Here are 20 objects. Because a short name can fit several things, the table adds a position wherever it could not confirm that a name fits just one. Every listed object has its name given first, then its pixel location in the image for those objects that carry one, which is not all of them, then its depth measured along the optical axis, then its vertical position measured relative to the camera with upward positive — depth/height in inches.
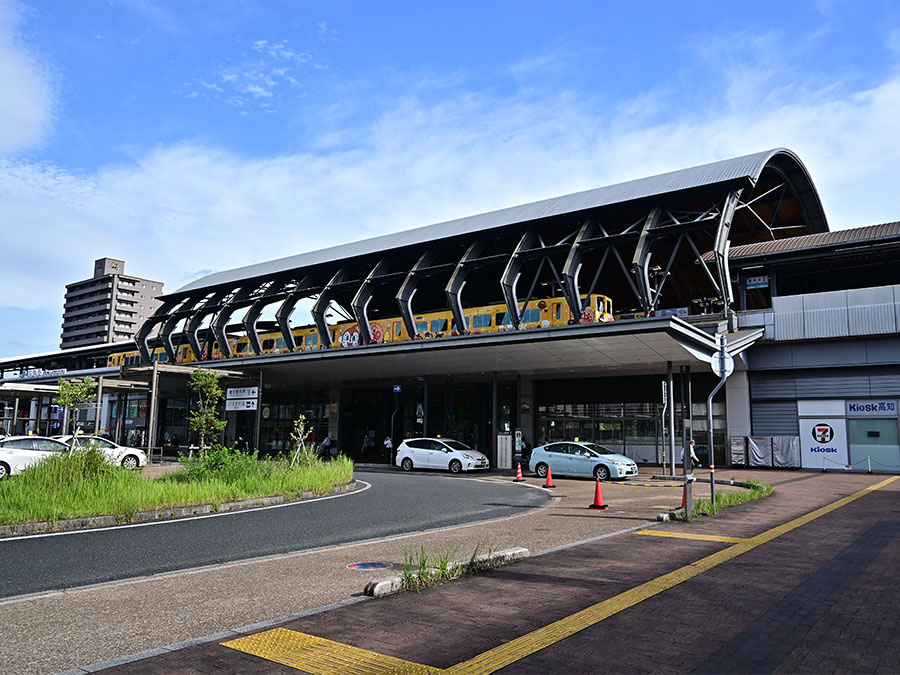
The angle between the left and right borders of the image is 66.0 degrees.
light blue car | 914.1 -50.3
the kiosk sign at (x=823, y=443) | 1143.0 -26.6
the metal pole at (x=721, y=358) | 495.6 +48.8
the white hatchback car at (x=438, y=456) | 1087.6 -53.6
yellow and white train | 1254.9 +197.0
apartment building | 5836.6 +957.3
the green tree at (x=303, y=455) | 772.3 -39.3
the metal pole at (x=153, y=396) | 1136.8 +35.9
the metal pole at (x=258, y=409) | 1169.4 +17.1
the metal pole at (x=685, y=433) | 484.4 -9.3
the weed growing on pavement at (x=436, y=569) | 275.6 -63.0
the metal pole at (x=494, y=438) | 1162.6 -26.6
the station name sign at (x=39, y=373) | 2420.0 +168.9
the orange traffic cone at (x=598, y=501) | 573.0 -63.8
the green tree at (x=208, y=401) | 793.6 +23.5
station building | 1106.1 +149.3
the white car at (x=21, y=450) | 825.5 -40.9
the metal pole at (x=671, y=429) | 956.6 -6.0
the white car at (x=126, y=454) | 1002.1 -53.1
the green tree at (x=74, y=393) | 738.2 +25.5
